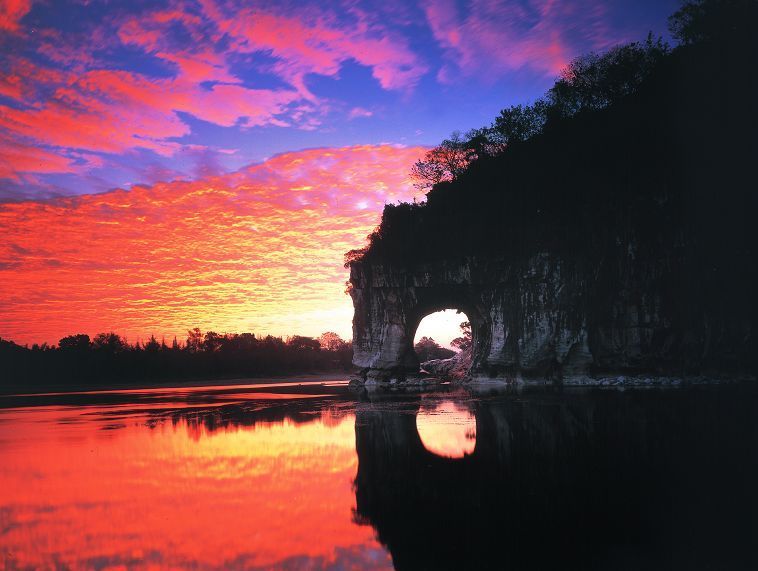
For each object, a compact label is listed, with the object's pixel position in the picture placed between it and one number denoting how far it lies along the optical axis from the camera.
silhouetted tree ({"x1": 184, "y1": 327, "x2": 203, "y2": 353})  115.88
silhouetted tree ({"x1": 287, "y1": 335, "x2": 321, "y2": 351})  130.62
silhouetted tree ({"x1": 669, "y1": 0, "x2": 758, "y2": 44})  36.66
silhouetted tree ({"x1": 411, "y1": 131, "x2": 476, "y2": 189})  52.44
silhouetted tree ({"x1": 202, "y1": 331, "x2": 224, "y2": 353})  116.38
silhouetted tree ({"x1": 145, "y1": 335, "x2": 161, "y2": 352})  105.89
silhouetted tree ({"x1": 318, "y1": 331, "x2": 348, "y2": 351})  142.90
